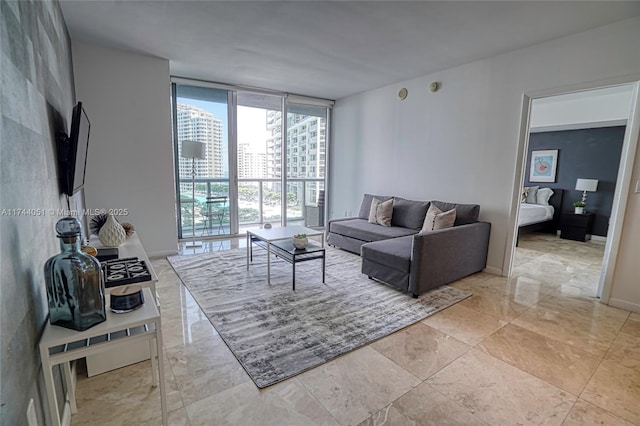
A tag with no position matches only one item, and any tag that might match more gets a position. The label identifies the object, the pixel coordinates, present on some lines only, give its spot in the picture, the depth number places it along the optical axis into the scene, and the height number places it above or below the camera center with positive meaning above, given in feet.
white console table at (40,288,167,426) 3.51 -2.26
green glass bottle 3.62 -1.45
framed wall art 20.86 +0.96
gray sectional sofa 9.73 -2.64
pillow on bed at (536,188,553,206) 20.81 -1.12
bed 18.50 -2.31
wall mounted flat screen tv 5.88 +0.23
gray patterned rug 6.75 -3.96
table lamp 18.47 -0.23
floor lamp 14.46 +0.76
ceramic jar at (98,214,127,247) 7.98 -1.79
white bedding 18.22 -2.13
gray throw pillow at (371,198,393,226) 14.77 -1.86
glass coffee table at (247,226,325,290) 10.11 -2.64
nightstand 18.39 -2.77
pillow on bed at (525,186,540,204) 21.18 -1.10
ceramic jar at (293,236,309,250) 10.24 -2.36
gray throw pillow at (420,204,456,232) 11.82 -1.73
